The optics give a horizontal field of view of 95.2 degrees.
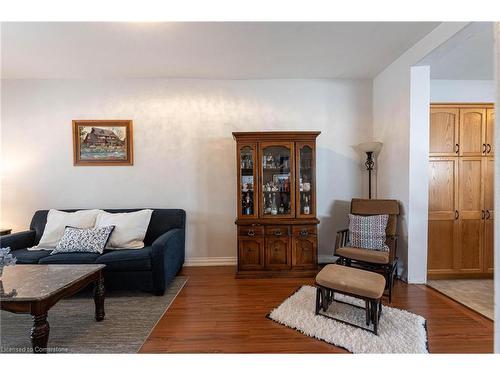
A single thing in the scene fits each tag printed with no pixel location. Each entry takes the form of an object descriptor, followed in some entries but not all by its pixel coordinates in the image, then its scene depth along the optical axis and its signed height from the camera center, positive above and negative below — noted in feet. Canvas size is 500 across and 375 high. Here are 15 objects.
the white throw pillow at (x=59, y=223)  9.12 -1.63
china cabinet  9.69 -1.27
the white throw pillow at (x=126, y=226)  9.02 -1.76
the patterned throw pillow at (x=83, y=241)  8.39 -2.13
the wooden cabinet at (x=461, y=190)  9.25 -0.34
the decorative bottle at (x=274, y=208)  9.96 -1.11
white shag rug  5.40 -3.86
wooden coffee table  4.83 -2.41
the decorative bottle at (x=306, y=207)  9.87 -1.06
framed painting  10.75 +1.97
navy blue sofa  7.89 -2.68
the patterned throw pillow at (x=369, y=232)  8.71 -1.95
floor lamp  10.18 +1.40
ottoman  5.84 -2.77
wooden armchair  8.00 -2.55
